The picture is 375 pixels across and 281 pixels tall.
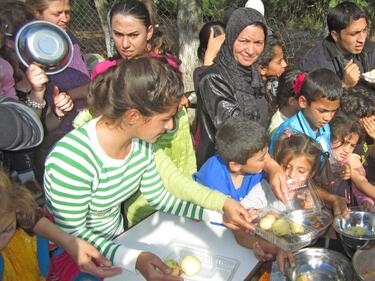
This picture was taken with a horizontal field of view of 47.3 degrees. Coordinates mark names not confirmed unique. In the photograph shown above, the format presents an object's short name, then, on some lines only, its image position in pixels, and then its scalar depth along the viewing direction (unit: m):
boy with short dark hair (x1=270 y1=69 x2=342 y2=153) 2.72
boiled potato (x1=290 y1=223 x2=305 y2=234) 1.77
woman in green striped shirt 1.58
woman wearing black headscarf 2.56
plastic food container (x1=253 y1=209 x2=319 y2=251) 1.70
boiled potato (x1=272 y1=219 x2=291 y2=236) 1.73
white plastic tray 1.64
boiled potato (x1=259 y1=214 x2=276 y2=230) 1.73
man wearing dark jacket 3.54
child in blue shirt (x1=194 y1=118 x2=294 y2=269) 2.18
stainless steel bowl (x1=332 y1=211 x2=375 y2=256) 1.91
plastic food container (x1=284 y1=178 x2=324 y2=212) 1.90
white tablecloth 1.74
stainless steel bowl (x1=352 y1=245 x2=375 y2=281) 1.78
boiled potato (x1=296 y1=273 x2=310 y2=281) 1.81
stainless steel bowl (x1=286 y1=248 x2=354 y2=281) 1.86
